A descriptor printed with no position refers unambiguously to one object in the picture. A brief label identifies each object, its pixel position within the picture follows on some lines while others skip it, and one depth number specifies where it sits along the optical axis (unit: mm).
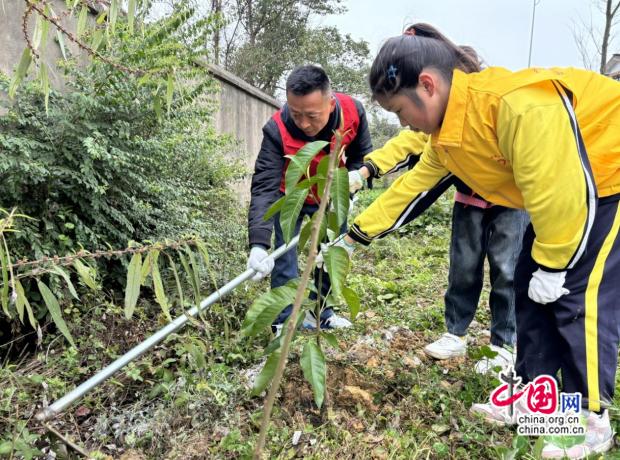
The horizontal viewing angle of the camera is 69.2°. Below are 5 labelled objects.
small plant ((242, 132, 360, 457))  772
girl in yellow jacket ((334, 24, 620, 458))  1270
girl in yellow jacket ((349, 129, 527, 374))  2021
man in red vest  2203
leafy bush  2246
